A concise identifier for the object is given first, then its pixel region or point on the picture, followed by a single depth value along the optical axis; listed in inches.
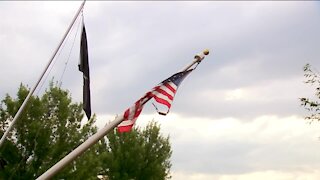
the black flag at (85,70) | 543.3
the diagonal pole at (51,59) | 582.9
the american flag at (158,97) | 426.6
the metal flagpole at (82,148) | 425.7
